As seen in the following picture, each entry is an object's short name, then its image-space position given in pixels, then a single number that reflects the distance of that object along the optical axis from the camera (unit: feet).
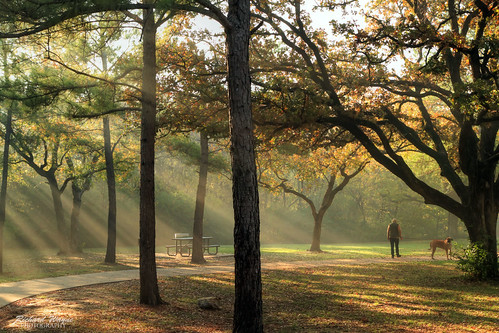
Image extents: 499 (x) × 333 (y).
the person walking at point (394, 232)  64.39
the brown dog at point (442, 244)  58.13
